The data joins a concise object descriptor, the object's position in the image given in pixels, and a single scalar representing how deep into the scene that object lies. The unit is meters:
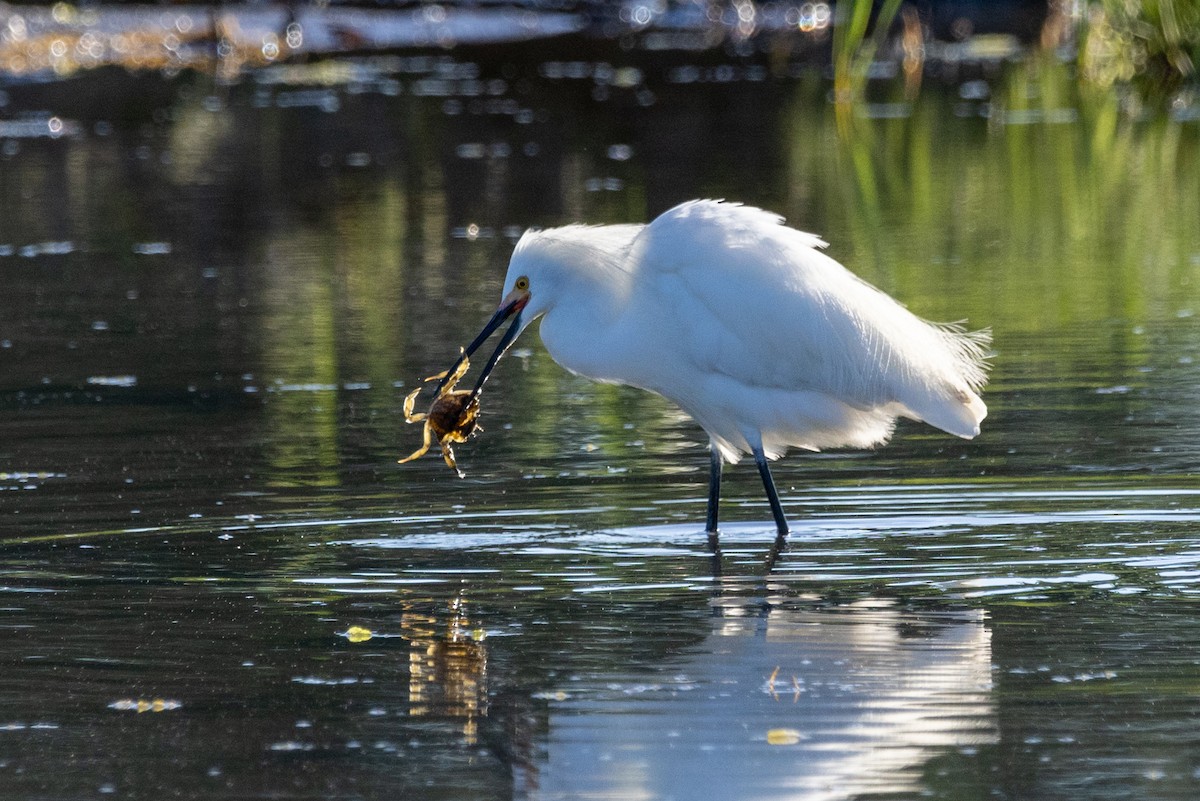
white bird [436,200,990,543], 15.63
